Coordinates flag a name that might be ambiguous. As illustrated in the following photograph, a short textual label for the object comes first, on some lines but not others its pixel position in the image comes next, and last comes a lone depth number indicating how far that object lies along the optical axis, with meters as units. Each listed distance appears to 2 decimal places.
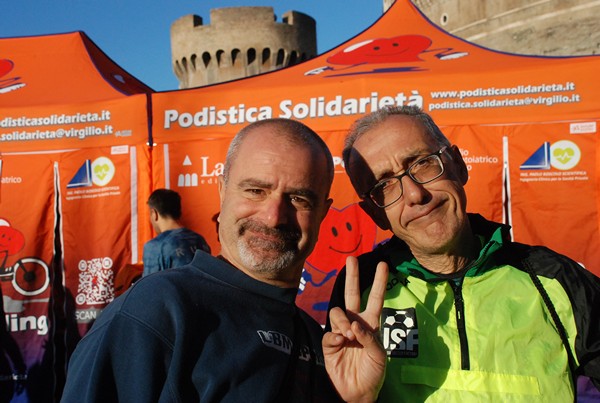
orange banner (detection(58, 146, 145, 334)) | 4.03
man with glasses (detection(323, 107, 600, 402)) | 1.40
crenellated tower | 23.42
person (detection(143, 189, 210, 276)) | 3.30
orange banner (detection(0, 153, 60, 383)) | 3.99
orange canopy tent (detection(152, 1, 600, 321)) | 3.54
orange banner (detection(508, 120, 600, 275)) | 3.57
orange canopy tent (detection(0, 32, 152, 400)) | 3.97
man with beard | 1.06
